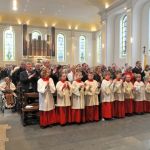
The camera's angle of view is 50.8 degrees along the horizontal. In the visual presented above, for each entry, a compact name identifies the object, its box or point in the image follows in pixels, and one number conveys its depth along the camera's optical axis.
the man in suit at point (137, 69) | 6.16
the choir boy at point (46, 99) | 4.21
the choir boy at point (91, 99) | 4.60
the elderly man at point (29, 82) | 4.92
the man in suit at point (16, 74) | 6.17
